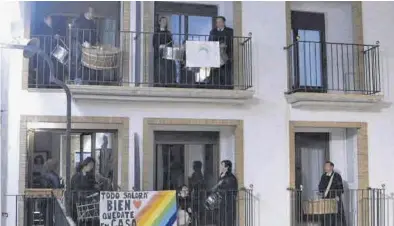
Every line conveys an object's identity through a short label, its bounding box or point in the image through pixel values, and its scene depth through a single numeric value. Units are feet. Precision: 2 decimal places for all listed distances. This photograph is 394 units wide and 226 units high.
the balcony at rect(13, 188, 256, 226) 32.22
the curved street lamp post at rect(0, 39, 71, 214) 26.84
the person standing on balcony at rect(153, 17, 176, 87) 36.01
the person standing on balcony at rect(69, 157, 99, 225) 32.63
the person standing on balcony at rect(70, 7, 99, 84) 34.68
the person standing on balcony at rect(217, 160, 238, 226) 35.37
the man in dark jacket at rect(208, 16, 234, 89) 36.65
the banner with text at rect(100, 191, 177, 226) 31.81
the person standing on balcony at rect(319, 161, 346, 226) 36.73
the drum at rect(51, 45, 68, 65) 34.47
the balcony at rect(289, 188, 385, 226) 36.55
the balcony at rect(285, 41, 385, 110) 37.27
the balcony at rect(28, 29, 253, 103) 34.42
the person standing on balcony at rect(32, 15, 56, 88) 34.99
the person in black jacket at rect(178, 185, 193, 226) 34.23
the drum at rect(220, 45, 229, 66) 36.35
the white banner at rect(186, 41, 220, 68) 34.96
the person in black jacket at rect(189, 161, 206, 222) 35.47
